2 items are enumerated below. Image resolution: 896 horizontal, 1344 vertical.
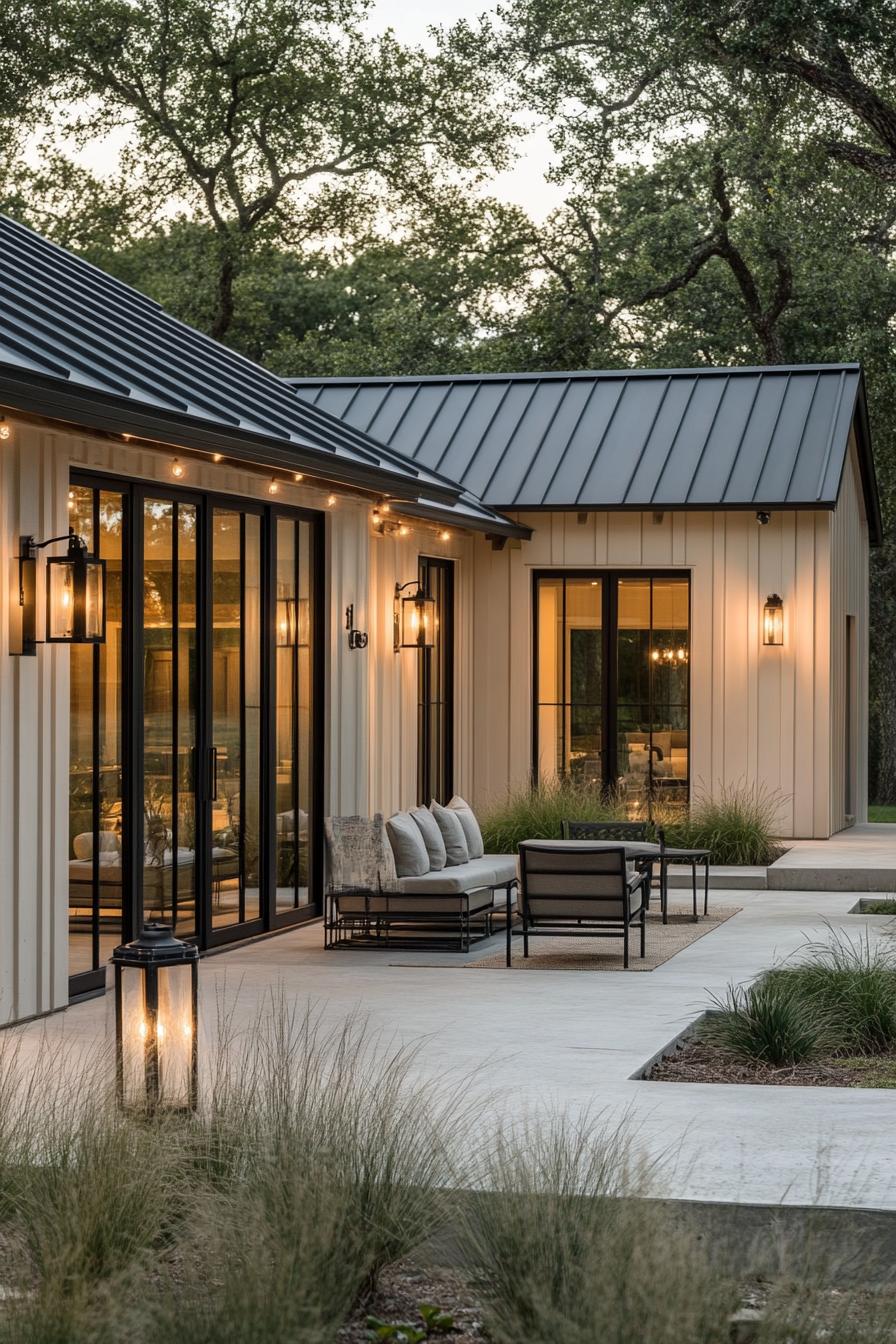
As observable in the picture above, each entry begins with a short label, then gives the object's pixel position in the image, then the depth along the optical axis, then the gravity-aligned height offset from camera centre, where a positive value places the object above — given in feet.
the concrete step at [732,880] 48.26 -4.58
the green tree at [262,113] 93.15 +33.55
